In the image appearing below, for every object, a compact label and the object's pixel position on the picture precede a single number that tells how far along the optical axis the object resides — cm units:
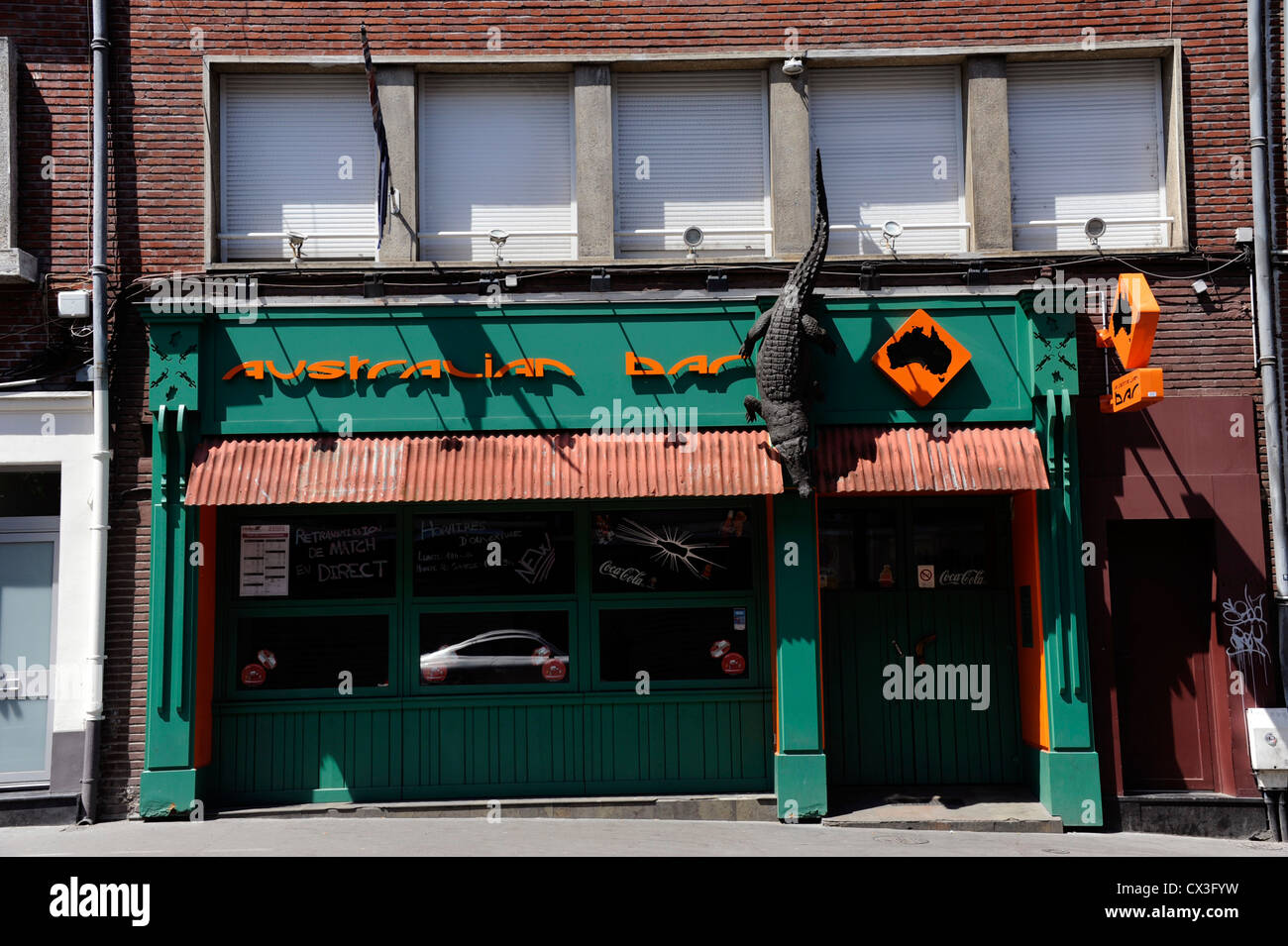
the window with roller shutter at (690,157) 1133
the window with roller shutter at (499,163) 1127
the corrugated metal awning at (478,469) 1023
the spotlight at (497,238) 1095
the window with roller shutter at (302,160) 1123
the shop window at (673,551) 1100
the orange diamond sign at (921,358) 1058
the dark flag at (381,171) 1040
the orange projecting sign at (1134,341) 977
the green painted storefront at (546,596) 1040
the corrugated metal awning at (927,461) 1023
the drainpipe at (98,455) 1031
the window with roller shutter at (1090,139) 1132
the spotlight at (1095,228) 1091
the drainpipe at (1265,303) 1049
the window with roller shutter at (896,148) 1133
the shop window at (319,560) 1089
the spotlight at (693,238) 1100
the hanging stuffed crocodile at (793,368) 1018
